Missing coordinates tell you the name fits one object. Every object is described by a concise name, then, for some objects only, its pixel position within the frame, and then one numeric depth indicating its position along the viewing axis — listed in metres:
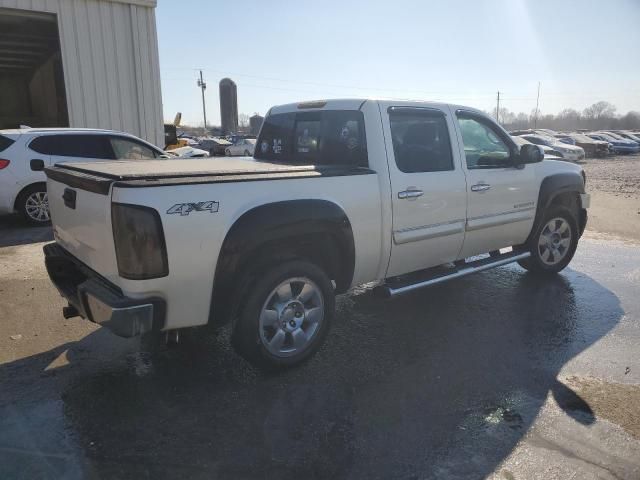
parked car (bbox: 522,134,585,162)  25.80
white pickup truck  2.84
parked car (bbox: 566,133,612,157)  30.52
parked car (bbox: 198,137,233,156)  27.72
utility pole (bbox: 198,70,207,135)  81.75
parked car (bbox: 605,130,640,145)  37.10
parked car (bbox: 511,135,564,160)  24.27
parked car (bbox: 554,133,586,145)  31.84
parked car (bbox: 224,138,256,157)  26.08
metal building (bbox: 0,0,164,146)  11.15
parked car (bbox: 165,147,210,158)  14.52
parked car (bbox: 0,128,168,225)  7.92
